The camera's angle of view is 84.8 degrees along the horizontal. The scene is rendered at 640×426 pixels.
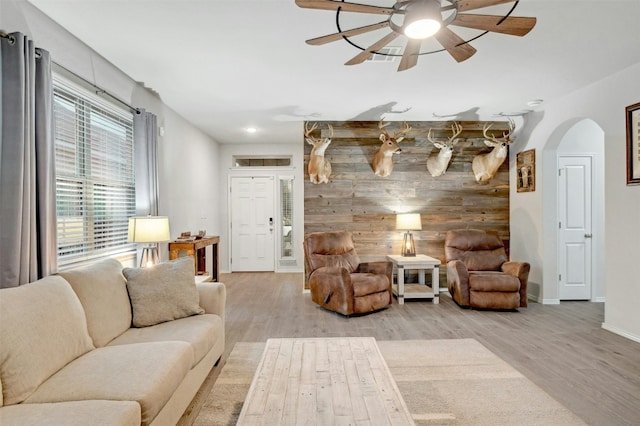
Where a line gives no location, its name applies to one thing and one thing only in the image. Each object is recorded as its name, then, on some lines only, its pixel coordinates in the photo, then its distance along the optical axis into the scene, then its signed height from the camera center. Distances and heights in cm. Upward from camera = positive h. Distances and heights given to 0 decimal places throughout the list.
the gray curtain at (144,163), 370 +51
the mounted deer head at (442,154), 504 +81
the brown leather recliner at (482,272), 434 -84
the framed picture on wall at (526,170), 491 +55
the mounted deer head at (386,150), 484 +83
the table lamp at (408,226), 498 -24
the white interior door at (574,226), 485 -25
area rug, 211 -126
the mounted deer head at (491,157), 492 +75
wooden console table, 433 -51
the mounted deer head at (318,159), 495 +75
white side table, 472 -94
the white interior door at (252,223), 725 -26
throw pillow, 254 -61
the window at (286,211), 725 -3
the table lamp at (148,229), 323 -17
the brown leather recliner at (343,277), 412 -83
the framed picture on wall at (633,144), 337 +62
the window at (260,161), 734 +104
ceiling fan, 186 +106
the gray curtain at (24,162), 208 +31
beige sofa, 151 -79
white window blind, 278 +33
